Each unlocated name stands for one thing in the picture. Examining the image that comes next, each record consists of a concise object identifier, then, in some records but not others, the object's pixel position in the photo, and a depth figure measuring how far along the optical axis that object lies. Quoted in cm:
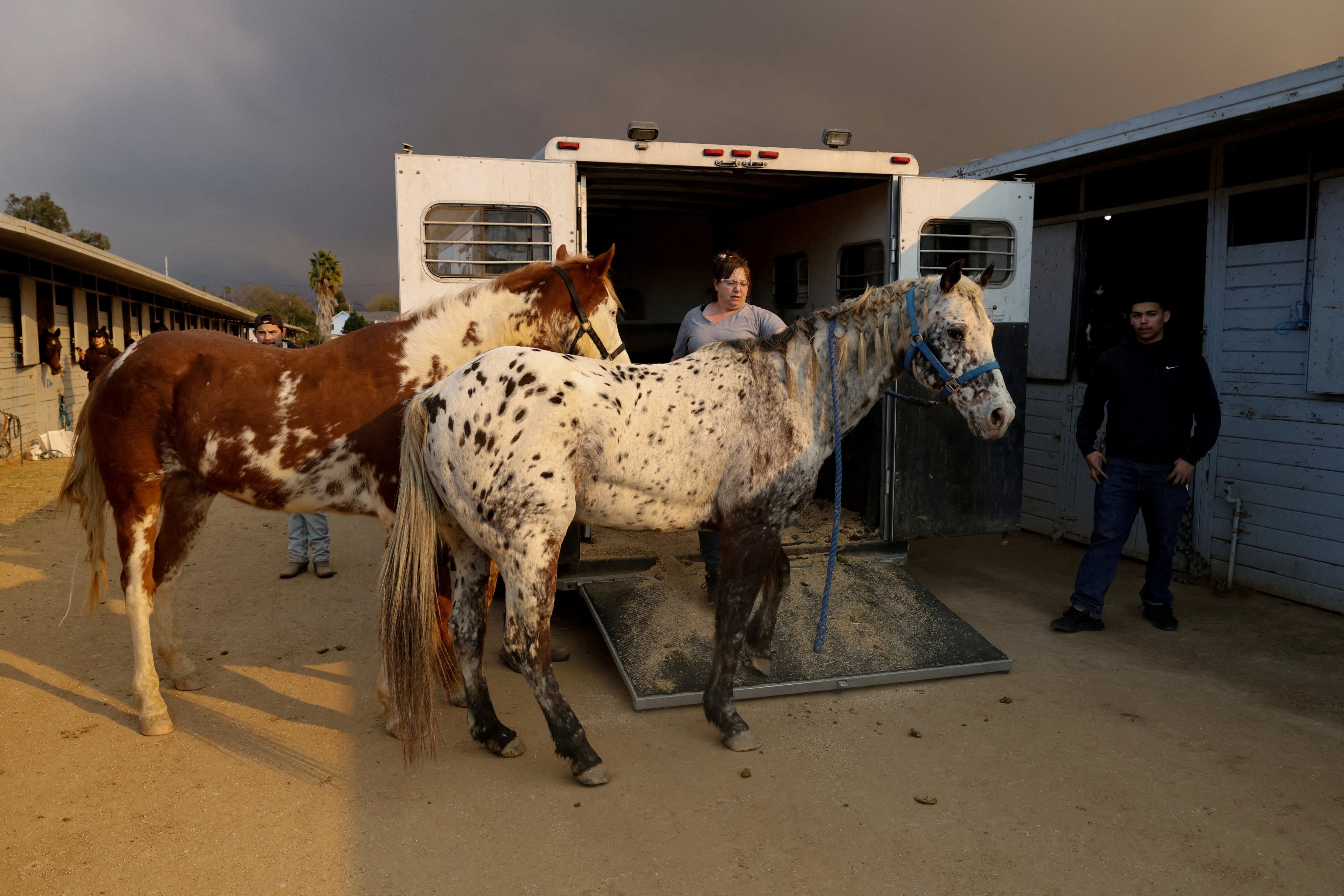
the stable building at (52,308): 1173
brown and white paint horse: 335
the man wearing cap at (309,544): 611
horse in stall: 1306
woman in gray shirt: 428
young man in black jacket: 464
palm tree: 4138
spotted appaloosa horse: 291
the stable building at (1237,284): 503
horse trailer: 440
